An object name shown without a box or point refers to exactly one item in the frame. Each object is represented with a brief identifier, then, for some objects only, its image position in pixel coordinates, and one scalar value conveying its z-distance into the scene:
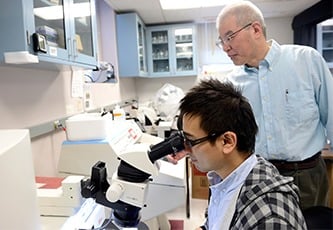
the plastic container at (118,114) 2.21
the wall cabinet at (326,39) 4.35
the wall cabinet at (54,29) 1.12
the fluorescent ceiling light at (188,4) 3.50
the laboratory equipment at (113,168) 1.47
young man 0.76
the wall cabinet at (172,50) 4.52
